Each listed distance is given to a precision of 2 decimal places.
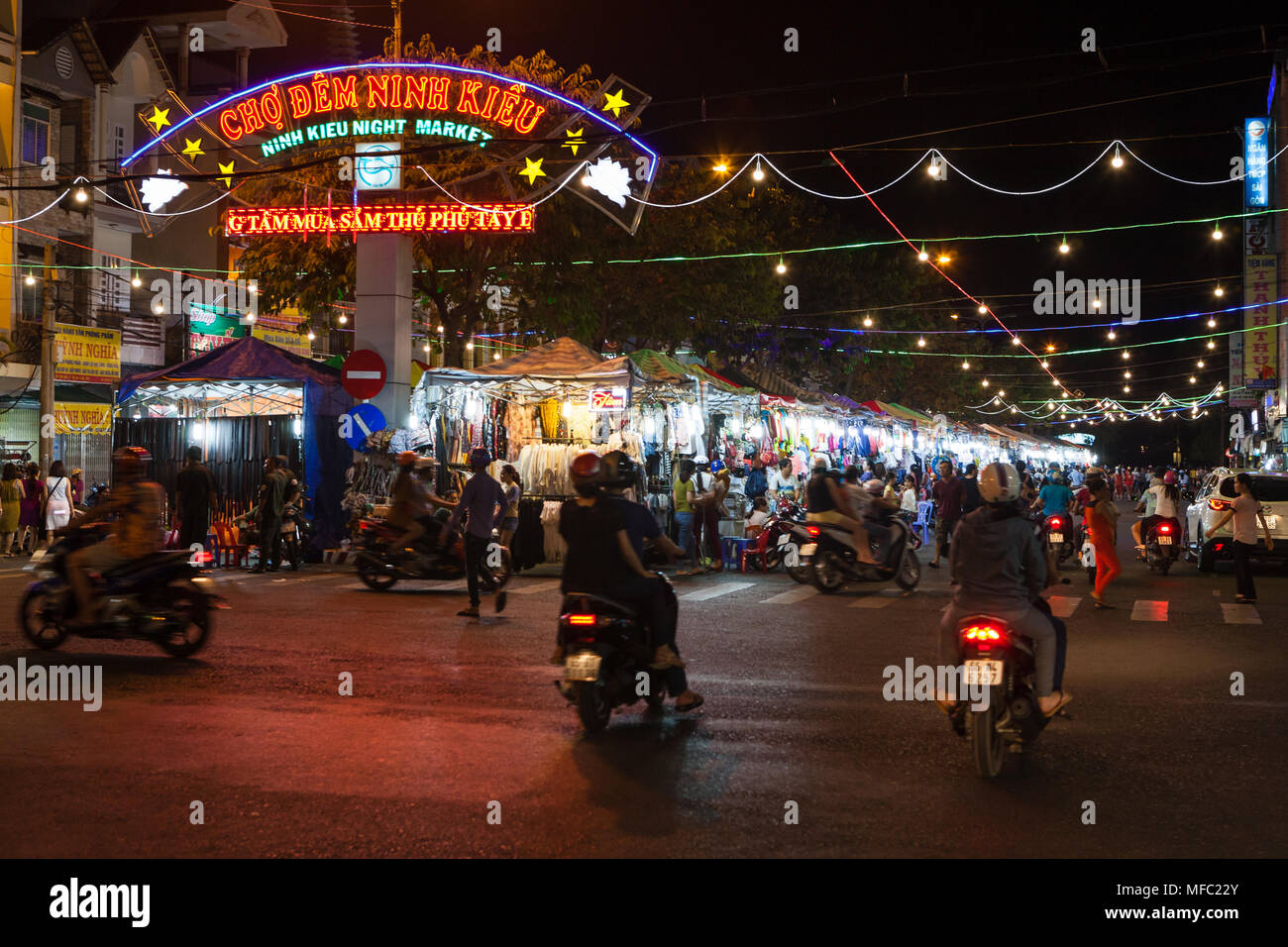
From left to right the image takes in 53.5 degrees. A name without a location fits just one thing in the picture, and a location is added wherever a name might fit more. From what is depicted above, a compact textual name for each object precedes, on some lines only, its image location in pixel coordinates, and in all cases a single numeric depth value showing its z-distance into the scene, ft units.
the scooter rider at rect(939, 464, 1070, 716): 22.62
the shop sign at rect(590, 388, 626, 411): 67.77
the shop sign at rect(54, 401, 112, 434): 104.17
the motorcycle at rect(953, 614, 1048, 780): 21.70
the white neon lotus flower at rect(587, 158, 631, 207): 72.23
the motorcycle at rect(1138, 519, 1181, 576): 67.31
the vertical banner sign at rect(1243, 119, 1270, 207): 134.10
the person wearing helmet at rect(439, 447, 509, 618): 44.60
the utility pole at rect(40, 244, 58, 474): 90.63
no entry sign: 65.16
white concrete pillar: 72.43
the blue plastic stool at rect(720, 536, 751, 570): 72.54
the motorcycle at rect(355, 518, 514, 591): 53.31
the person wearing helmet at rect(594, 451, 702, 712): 26.30
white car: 65.00
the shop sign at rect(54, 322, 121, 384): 101.50
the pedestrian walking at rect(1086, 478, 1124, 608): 50.19
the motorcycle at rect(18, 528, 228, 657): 33.63
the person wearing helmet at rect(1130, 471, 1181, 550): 68.13
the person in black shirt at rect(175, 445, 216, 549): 60.75
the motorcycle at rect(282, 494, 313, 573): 64.28
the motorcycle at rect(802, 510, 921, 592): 56.18
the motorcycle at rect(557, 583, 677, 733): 25.20
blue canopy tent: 70.18
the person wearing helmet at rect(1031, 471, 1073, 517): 66.28
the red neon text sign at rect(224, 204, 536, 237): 68.64
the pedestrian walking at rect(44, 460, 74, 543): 73.41
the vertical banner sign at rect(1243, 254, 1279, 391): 145.38
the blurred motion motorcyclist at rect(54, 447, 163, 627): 33.40
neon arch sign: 69.77
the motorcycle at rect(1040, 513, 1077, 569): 65.87
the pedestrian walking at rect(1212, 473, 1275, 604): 49.11
